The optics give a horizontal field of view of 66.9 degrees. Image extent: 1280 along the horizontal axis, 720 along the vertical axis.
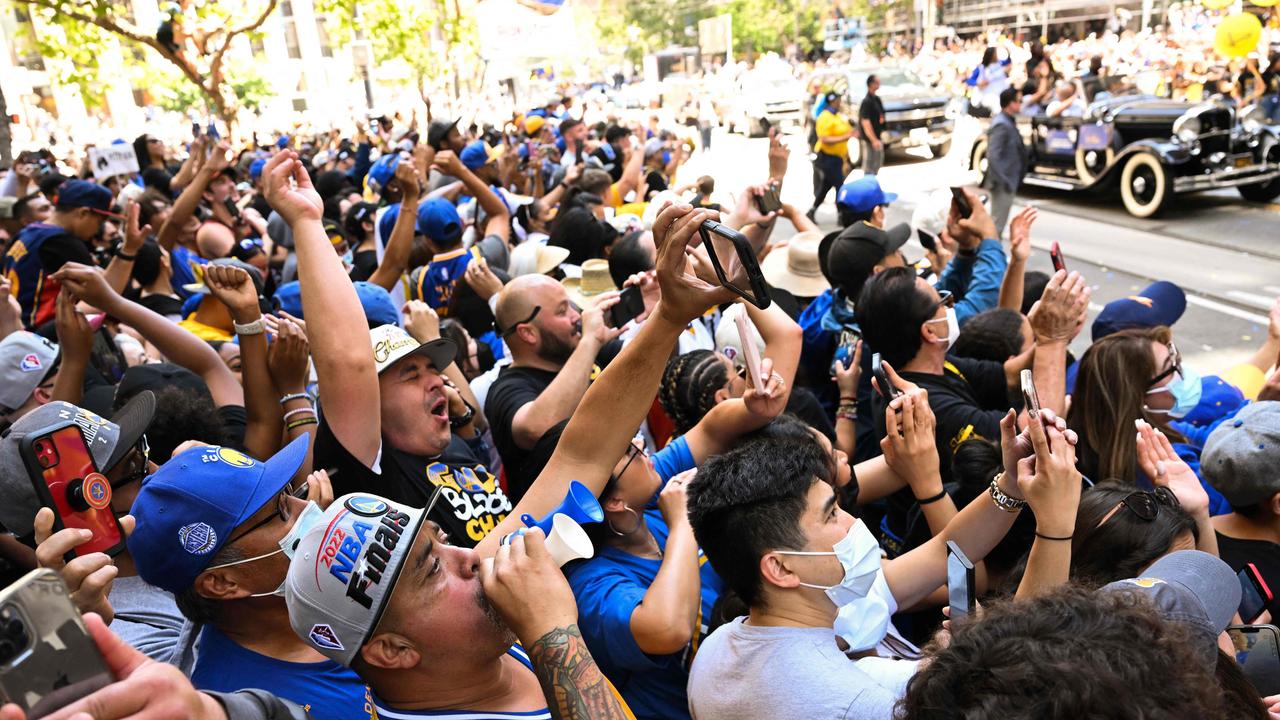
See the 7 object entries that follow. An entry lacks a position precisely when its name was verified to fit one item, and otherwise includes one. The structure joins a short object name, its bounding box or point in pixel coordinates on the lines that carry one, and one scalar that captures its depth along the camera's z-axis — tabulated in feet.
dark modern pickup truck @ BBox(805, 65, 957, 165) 67.77
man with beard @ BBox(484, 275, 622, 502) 11.61
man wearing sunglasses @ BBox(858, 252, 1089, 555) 11.73
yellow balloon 51.49
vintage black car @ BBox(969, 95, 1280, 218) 40.91
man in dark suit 39.04
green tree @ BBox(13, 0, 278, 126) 48.55
